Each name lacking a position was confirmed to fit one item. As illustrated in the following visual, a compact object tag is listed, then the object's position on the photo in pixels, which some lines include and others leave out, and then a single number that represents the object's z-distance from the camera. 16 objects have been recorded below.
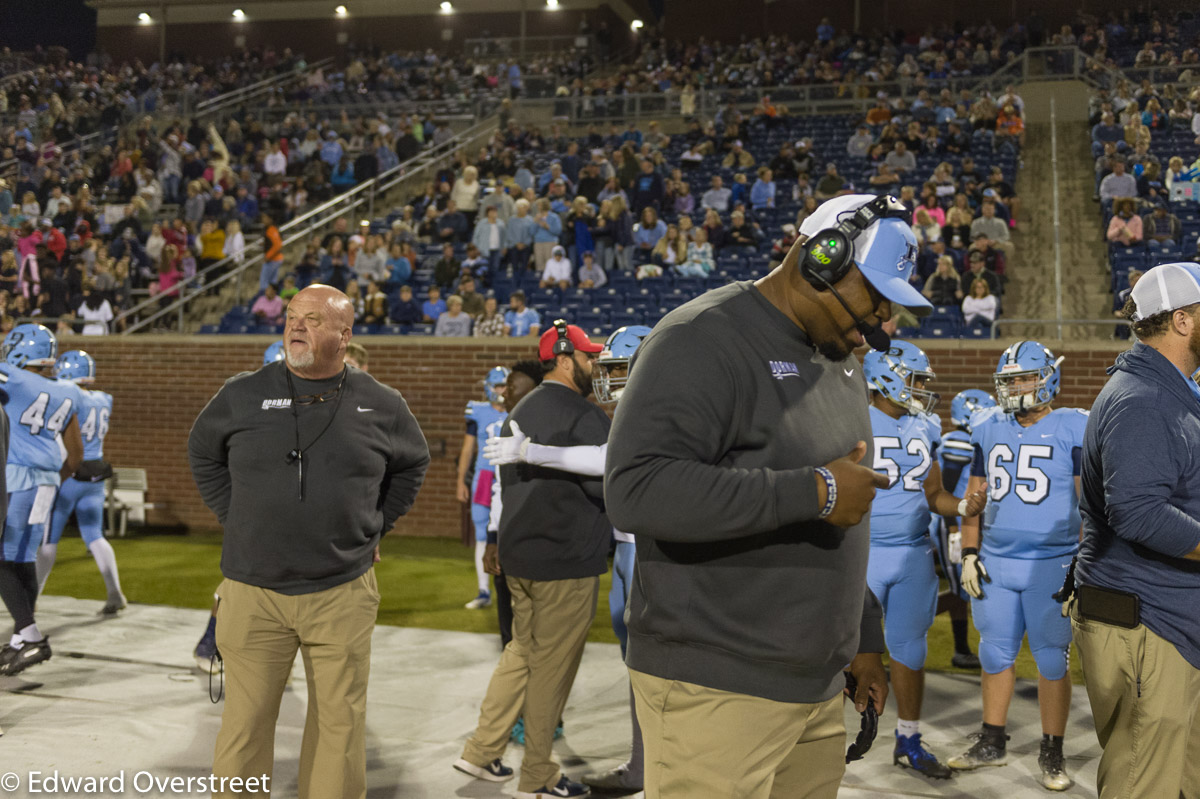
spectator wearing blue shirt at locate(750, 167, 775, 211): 15.96
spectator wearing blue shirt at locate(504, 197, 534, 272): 15.30
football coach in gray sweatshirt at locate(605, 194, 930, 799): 2.17
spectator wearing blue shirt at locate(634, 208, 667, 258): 15.03
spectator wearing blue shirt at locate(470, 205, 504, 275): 15.42
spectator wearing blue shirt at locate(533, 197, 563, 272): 15.10
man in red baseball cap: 4.75
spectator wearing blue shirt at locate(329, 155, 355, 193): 19.38
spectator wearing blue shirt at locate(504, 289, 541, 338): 13.23
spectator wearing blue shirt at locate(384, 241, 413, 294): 15.25
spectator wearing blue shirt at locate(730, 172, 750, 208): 16.27
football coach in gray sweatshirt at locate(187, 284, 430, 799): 3.79
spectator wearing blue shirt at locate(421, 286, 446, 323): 14.23
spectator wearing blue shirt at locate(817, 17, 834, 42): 25.30
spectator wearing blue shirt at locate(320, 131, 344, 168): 20.44
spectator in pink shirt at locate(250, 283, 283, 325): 14.86
